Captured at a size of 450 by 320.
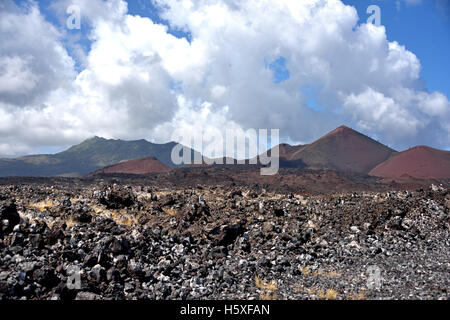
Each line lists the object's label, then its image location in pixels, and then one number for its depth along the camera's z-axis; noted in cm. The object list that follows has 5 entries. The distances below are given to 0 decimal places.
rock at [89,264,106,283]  852
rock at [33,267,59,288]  791
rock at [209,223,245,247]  1273
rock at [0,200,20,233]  1080
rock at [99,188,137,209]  1589
